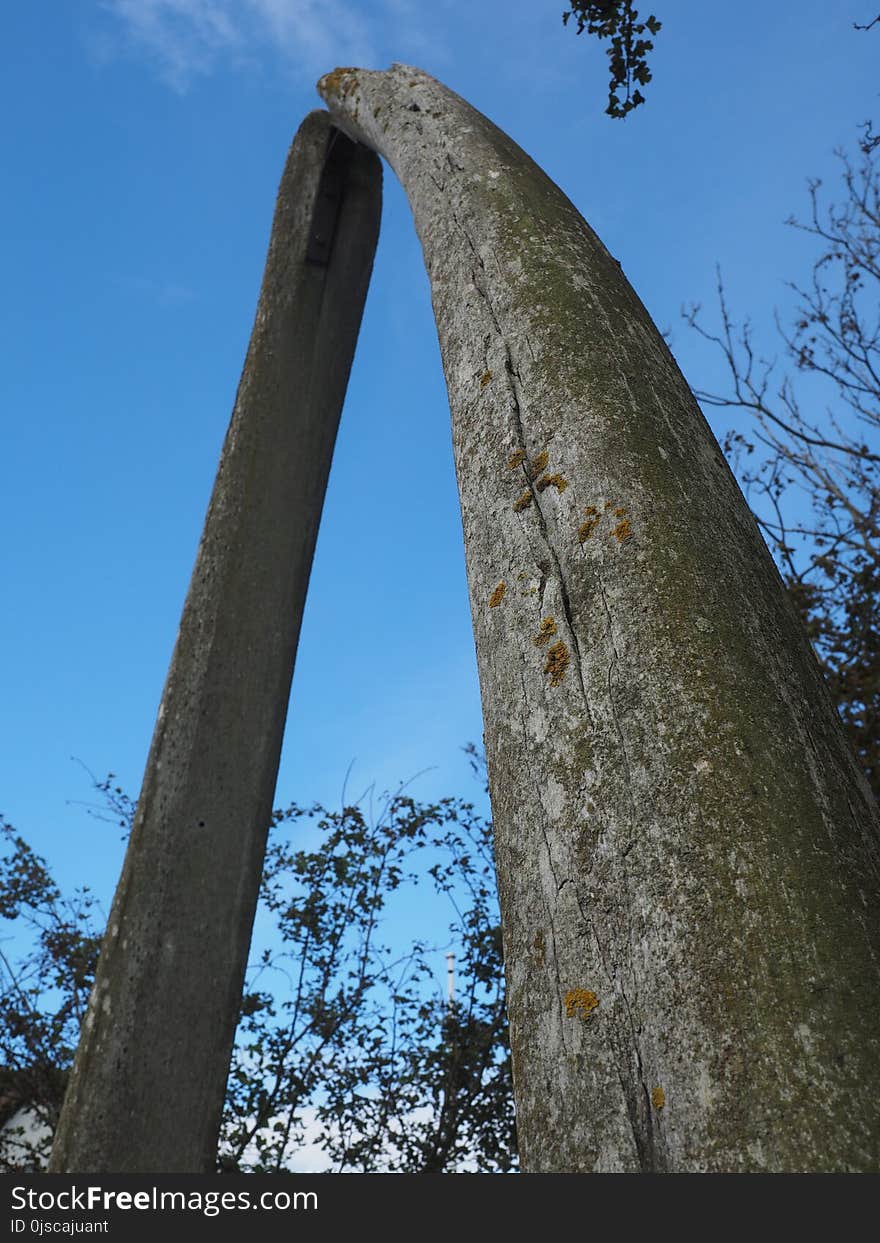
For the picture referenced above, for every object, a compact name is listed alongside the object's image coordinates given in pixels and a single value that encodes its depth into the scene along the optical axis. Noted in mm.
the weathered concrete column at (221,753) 3330
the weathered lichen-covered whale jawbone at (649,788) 924
